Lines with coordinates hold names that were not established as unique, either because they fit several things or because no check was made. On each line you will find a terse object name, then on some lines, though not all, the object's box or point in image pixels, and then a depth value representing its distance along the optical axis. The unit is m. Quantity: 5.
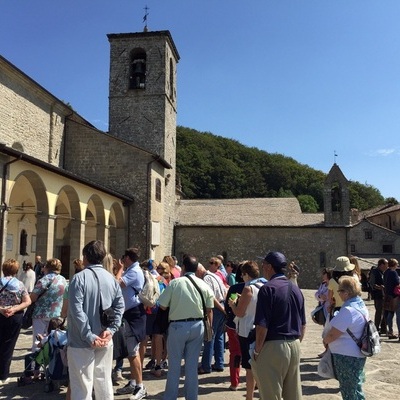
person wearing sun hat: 5.36
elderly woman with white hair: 3.73
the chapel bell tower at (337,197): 25.58
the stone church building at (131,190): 14.52
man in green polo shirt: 4.35
